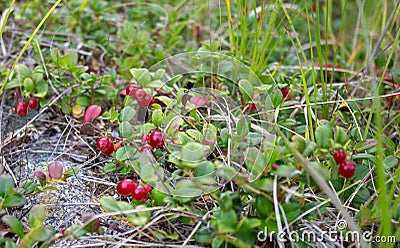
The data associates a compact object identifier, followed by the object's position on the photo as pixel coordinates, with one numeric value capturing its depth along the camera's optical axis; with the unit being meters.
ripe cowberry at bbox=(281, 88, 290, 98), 0.37
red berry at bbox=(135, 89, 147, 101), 0.33
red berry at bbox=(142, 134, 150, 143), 0.31
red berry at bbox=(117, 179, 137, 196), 0.29
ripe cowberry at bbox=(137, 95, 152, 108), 0.33
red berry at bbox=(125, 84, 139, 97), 0.33
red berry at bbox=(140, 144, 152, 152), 0.31
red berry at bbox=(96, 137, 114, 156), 0.32
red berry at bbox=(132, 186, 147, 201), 0.29
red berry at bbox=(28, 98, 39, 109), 0.37
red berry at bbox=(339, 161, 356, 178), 0.28
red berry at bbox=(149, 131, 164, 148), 0.31
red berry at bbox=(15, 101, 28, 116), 0.36
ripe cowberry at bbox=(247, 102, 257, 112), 0.34
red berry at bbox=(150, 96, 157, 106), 0.34
